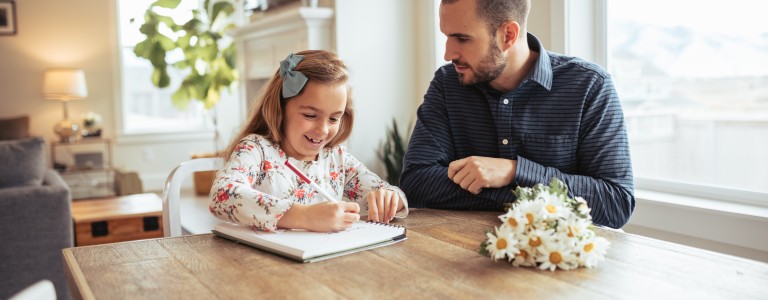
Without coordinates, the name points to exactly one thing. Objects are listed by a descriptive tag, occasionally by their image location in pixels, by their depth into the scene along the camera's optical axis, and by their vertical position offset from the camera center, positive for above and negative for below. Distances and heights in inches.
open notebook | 47.4 -9.2
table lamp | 249.6 +9.8
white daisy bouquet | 43.1 -8.1
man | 64.7 -2.0
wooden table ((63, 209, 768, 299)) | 39.4 -10.1
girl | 60.8 -3.7
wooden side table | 153.8 -23.9
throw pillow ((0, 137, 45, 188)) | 122.0 -7.7
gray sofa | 119.8 -17.9
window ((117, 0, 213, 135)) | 276.4 +7.8
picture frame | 257.3 +36.6
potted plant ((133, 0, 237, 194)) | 191.3 +16.9
